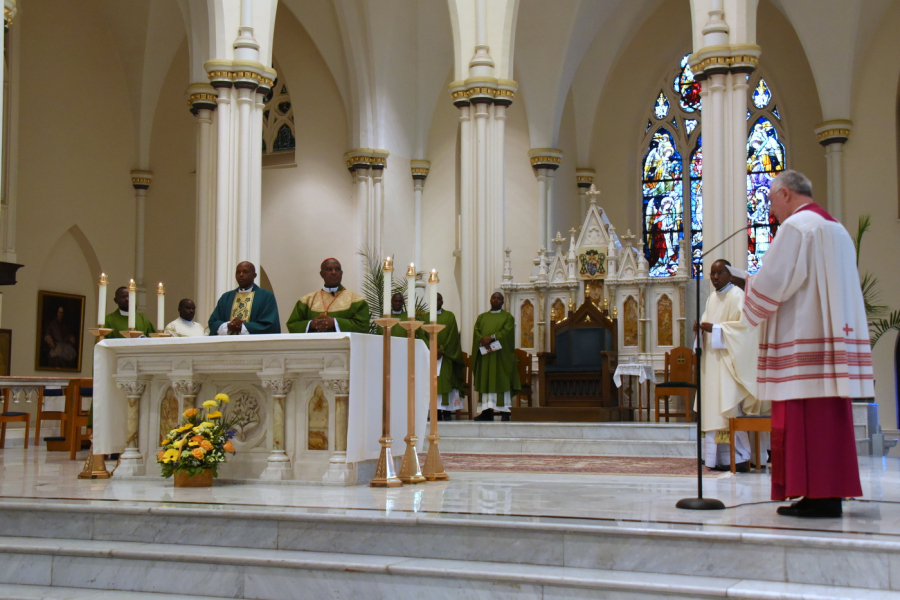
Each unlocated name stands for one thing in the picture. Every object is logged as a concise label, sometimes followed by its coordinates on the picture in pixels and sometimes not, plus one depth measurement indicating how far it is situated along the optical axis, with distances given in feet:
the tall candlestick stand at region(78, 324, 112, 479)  25.40
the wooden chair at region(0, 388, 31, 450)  41.04
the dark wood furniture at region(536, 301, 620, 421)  44.39
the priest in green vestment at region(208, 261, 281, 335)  26.14
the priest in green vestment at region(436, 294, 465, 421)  46.24
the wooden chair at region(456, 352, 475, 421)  47.63
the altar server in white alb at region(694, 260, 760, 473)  28.58
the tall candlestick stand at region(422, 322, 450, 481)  24.25
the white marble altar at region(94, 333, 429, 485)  23.04
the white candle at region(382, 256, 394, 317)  22.63
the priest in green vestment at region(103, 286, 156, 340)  36.23
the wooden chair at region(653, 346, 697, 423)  40.52
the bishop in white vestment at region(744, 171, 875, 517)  16.84
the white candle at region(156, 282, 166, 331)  25.89
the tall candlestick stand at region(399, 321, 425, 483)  23.97
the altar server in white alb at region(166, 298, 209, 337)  34.35
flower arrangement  22.74
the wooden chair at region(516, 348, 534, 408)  47.37
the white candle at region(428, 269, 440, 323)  23.05
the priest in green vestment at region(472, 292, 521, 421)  45.21
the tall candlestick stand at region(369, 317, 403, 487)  23.11
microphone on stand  17.89
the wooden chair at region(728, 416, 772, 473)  26.68
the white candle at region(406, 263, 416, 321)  23.04
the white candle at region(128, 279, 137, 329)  25.55
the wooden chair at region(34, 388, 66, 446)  41.92
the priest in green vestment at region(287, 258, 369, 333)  26.08
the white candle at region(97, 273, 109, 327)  24.72
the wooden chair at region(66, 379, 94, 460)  34.83
